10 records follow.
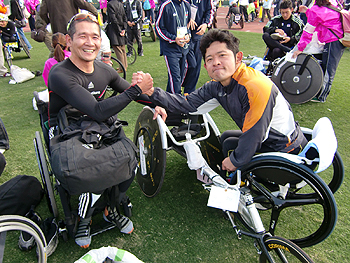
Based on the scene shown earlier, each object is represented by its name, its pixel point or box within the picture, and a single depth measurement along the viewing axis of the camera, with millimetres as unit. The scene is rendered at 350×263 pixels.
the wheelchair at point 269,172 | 1587
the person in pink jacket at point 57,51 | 3336
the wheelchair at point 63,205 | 1833
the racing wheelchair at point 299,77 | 4195
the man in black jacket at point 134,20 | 7562
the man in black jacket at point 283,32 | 5086
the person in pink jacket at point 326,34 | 3949
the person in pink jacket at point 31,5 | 9742
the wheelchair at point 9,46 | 6551
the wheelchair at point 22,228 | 1349
